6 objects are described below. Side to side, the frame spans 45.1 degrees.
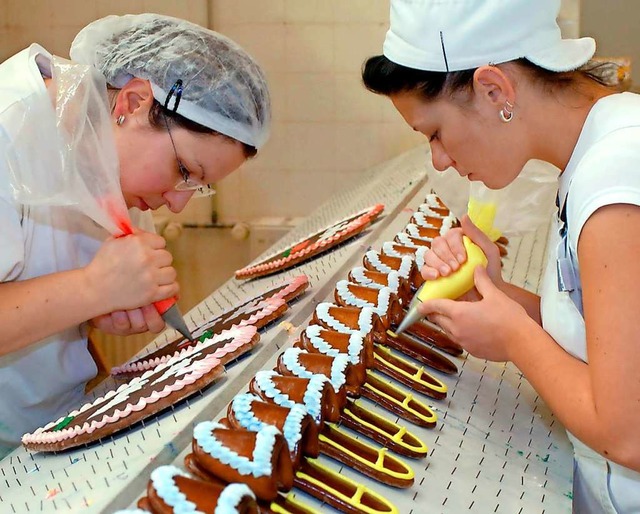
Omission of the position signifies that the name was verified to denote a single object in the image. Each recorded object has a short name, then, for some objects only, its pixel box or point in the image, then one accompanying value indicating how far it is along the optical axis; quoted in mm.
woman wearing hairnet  1181
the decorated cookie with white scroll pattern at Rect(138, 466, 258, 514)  691
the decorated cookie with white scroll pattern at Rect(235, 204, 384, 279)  1699
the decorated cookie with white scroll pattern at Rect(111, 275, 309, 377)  1270
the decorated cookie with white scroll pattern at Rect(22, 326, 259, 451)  963
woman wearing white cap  857
